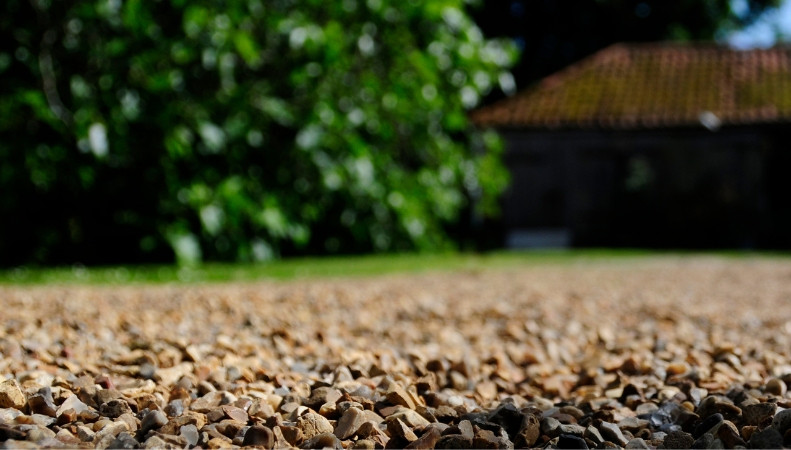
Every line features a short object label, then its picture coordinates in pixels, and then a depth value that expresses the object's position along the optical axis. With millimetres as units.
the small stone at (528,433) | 2215
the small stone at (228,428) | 2258
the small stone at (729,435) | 2150
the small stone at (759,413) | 2354
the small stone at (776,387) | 2803
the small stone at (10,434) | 2059
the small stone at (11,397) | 2370
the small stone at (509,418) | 2336
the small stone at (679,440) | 2205
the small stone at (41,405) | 2346
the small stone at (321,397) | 2572
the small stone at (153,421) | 2256
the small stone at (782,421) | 2170
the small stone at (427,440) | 2139
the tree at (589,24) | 22531
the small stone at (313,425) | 2283
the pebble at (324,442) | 2169
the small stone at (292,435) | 2209
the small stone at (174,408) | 2443
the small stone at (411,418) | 2352
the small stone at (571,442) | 2131
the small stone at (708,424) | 2330
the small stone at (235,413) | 2363
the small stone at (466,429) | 2205
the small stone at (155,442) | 2090
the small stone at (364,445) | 2174
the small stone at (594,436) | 2203
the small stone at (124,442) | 2096
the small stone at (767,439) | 2084
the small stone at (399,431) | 2223
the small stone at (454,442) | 2121
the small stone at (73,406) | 2332
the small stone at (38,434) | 2045
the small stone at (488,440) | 2129
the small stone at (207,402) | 2467
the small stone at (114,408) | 2393
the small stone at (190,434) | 2164
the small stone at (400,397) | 2544
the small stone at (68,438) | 2086
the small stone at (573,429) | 2250
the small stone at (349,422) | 2268
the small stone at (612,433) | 2232
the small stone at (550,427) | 2273
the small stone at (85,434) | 2150
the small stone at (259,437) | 2160
